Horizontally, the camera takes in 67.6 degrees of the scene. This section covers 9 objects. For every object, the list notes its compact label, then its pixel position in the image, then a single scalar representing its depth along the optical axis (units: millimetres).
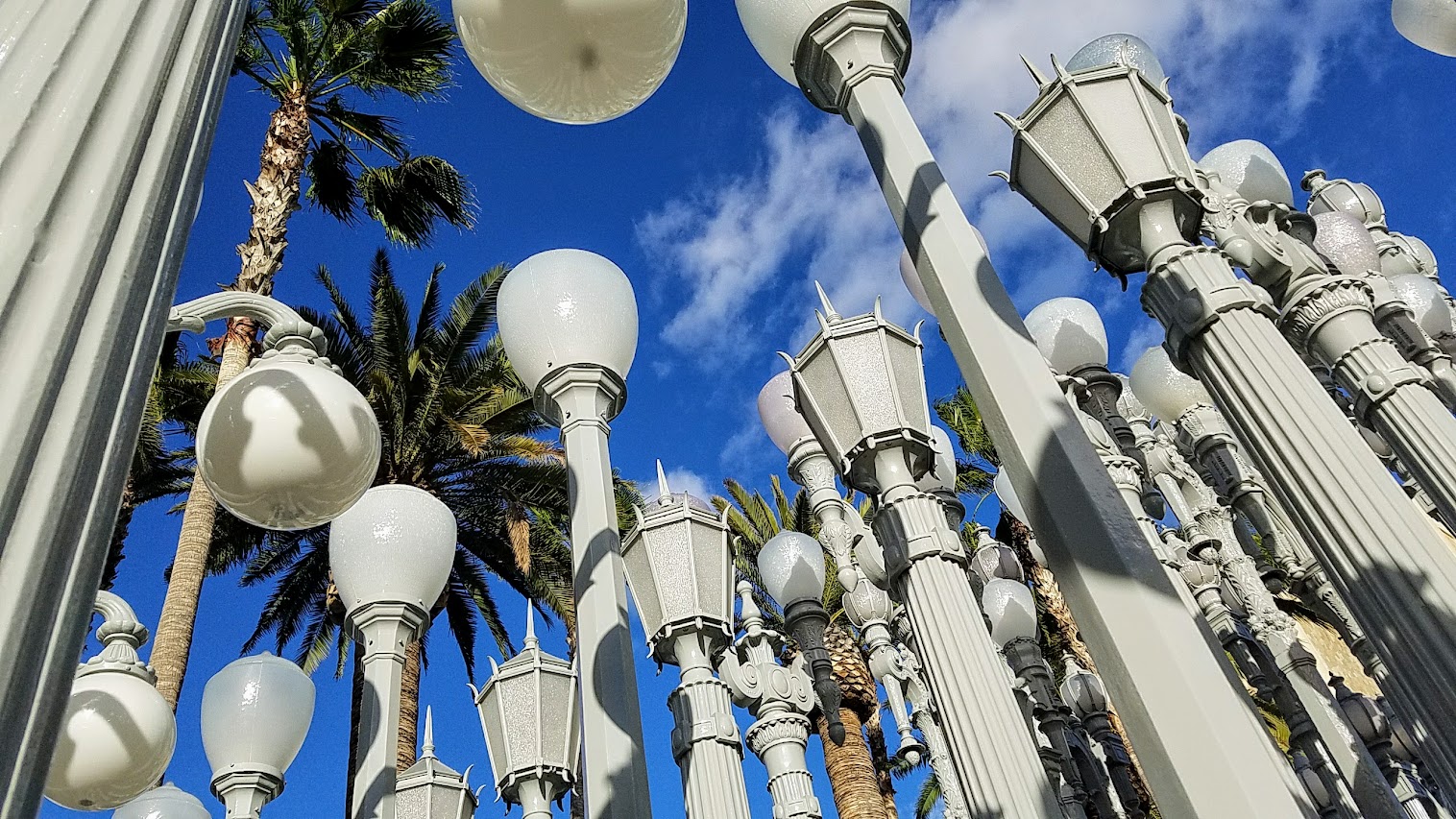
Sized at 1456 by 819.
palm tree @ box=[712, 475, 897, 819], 15633
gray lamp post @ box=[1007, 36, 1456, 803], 3307
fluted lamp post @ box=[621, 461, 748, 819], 4672
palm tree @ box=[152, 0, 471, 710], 11094
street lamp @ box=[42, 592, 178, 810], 2928
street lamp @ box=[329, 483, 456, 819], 4398
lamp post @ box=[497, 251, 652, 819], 3268
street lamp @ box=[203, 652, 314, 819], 4316
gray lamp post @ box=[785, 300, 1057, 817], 3859
